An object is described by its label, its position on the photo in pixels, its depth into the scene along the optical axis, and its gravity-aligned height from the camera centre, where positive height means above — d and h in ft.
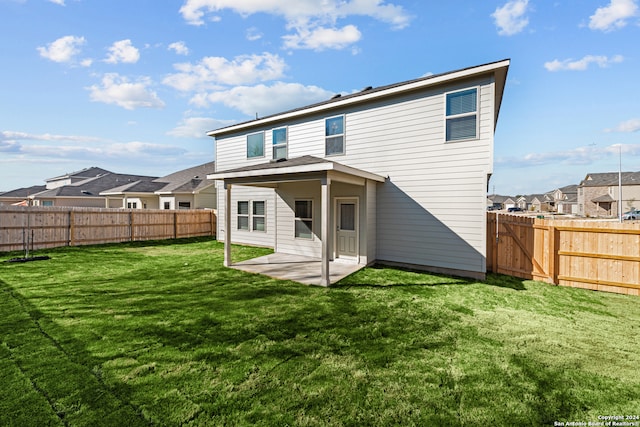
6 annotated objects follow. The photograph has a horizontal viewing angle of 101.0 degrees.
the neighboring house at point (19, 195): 98.87 +5.64
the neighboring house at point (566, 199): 192.54 +8.61
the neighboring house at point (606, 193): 133.59 +8.90
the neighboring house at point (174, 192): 67.41 +4.51
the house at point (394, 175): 23.49 +3.25
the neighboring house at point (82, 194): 82.53 +4.99
